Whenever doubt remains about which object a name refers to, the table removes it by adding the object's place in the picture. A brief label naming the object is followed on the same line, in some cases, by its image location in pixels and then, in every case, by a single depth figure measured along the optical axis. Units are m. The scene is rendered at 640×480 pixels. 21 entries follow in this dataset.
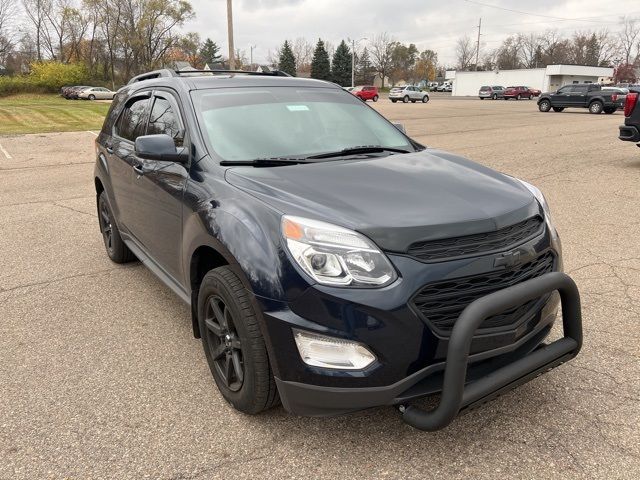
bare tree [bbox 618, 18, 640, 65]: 111.81
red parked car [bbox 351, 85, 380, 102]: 51.91
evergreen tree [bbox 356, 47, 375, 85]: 107.32
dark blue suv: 2.18
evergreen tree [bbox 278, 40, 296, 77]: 94.06
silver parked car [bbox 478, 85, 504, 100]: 61.92
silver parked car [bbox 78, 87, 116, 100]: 54.84
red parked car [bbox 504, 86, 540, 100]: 59.78
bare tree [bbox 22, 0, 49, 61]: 77.50
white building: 81.19
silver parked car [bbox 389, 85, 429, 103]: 50.28
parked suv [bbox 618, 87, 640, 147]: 9.72
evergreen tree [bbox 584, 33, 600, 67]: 107.69
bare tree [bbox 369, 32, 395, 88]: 110.00
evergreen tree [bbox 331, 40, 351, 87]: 94.94
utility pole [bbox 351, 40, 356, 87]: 87.47
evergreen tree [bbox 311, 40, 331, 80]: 92.25
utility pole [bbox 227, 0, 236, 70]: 27.59
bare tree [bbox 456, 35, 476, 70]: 124.19
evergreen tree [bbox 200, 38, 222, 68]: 98.24
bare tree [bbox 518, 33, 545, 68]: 114.81
